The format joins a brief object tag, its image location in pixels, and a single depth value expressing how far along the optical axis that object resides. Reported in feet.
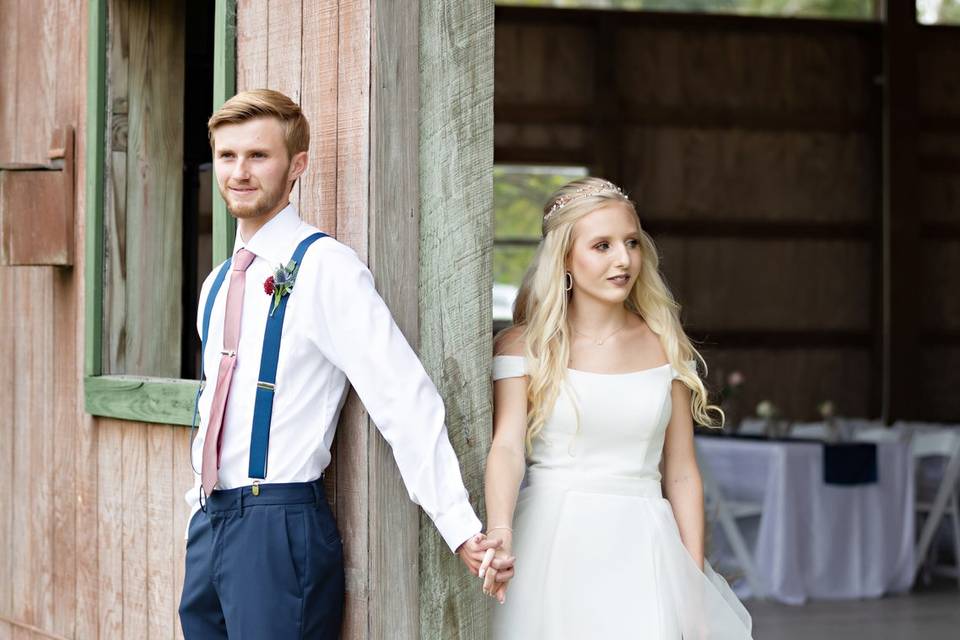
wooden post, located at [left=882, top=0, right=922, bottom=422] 39.11
